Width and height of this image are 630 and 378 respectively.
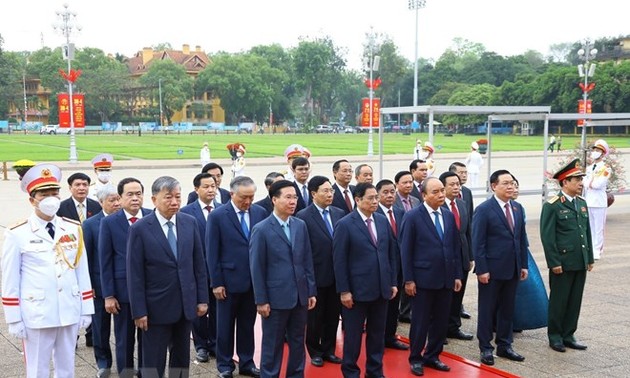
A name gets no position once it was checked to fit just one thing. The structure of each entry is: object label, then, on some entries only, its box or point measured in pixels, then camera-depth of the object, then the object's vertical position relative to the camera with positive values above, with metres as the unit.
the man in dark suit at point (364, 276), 5.07 -1.20
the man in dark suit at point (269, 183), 6.66 -0.70
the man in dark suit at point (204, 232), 5.94 -1.02
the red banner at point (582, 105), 38.56 +0.74
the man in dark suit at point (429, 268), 5.38 -1.21
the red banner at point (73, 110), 32.56 +0.45
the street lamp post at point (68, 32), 30.81 +4.06
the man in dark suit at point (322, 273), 5.54 -1.30
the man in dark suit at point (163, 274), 4.43 -1.05
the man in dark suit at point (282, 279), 4.80 -1.16
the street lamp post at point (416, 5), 51.53 +8.81
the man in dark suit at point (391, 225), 5.83 -0.97
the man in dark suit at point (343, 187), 6.62 -0.69
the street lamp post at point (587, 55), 33.02 +3.24
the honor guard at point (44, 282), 4.17 -1.04
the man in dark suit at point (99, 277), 5.54 -1.32
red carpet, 5.44 -2.09
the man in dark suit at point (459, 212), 5.98 -0.85
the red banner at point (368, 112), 34.12 +0.34
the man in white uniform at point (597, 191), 10.45 -1.17
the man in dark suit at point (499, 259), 5.70 -1.21
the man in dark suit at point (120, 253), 4.99 -1.02
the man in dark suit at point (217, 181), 6.89 -0.66
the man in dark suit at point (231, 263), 5.36 -1.16
